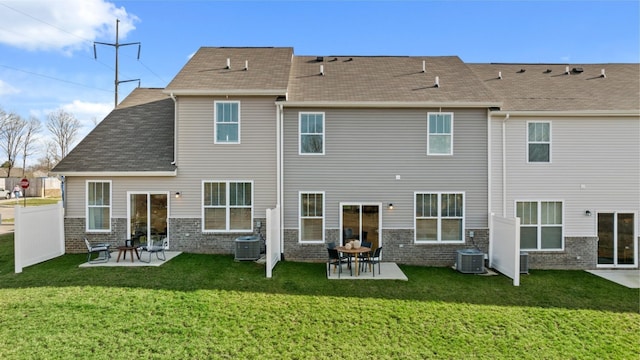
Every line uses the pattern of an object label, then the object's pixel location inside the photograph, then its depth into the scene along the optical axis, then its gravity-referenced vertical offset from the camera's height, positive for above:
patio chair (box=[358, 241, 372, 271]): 9.21 -2.43
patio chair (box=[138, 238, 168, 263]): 9.48 -2.31
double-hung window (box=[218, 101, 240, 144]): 10.72 +2.03
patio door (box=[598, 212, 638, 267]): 10.73 -2.21
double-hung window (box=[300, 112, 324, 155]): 10.65 +1.62
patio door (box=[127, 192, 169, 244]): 10.83 -1.36
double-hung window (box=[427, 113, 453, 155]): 10.64 +1.62
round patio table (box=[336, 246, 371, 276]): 8.91 -2.17
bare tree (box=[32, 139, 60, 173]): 48.75 +4.02
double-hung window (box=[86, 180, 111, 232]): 10.84 -0.99
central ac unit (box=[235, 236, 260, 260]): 9.92 -2.36
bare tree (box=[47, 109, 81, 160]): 48.12 +8.28
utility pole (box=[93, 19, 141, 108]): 17.81 +7.86
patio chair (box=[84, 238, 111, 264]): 9.22 -2.43
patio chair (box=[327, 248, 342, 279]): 8.89 -2.46
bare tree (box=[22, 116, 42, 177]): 46.12 +6.64
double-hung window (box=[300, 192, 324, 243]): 10.62 -1.36
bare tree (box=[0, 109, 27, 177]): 43.03 +6.59
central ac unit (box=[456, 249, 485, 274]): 9.61 -2.69
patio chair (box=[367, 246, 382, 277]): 9.04 -2.43
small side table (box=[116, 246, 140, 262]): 9.37 -2.21
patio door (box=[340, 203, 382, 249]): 10.59 -1.51
